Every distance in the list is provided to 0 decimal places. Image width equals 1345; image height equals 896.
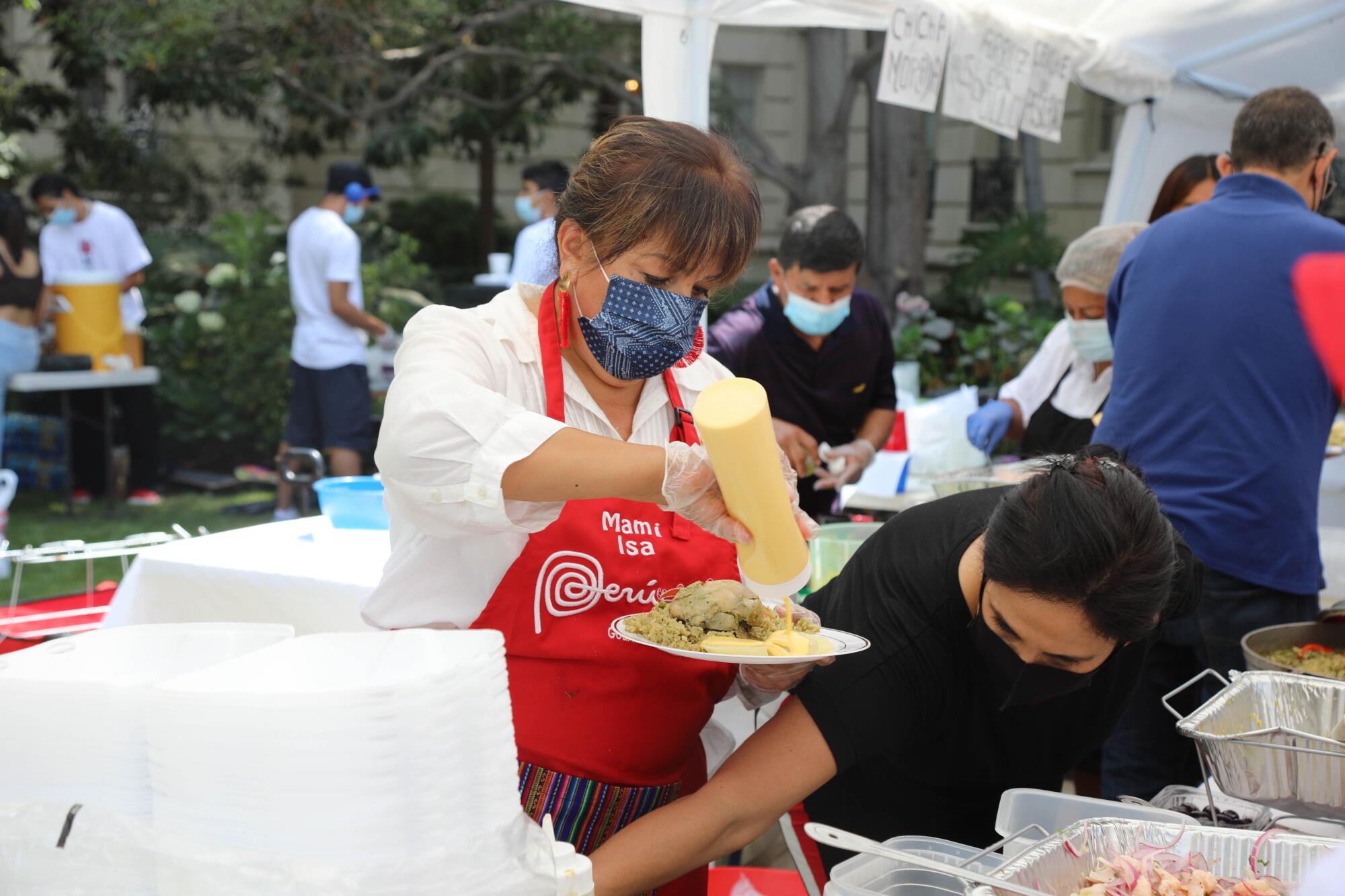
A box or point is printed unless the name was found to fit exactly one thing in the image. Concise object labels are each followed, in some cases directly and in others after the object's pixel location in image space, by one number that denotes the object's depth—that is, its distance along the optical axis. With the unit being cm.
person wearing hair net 349
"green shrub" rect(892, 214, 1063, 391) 820
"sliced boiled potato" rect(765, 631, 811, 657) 148
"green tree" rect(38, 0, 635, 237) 902
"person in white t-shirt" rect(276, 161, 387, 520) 618
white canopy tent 382
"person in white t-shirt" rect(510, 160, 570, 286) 582
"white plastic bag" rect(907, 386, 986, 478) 448
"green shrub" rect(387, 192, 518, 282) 1384
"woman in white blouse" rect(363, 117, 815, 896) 147
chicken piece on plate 148
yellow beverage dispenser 714
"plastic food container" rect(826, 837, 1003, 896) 143
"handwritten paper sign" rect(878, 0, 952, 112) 356
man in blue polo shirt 258
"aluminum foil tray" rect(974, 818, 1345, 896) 151
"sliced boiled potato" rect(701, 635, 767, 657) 143
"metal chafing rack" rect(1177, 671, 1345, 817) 164
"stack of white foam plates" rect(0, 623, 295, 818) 112
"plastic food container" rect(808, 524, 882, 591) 288
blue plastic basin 309
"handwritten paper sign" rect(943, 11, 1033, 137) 385
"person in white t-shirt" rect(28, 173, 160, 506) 736
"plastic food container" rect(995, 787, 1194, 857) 165
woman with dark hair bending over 153
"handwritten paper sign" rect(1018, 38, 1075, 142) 431
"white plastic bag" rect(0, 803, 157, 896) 112
